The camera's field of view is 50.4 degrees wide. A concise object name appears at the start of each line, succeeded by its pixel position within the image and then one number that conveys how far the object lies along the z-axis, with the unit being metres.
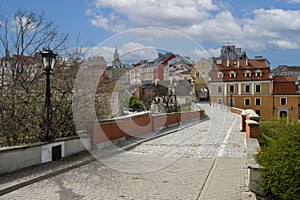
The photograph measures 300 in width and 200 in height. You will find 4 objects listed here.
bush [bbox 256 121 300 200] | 5.30
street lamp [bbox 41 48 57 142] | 8.72
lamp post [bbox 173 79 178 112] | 24.42
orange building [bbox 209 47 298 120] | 55.50
